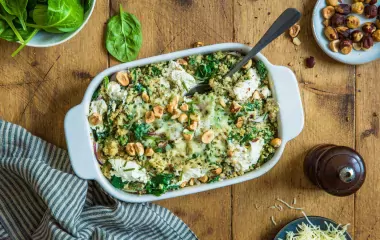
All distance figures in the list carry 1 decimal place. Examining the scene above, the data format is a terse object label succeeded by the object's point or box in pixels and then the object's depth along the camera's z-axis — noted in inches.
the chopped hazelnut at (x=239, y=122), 61.9
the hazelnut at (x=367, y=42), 67.0
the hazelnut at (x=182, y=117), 60.6
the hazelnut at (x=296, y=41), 67.5
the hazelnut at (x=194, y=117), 60.8
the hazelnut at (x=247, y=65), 61.6
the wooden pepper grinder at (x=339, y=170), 61.9
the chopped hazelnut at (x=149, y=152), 60.4
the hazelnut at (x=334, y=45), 66.9
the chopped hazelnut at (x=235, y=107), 61.1
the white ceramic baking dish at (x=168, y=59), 59.5
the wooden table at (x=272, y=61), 65.8
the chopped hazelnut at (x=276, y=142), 62.1
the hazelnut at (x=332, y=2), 66.6
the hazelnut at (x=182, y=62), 61.8
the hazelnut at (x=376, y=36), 67.5
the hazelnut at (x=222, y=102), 61.6
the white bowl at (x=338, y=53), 66.9
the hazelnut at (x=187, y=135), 60.6
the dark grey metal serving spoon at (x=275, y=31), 54.7
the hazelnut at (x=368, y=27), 67.4
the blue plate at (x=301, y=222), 68.7
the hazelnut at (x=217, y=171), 62.4
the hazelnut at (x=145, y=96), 60.8
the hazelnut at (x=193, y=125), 60.6
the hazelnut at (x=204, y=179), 62.9
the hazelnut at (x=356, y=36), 67.1
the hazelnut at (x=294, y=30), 67.1
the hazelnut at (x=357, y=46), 67.9
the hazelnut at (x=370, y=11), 67.2
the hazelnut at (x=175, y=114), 60.5
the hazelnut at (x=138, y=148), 60.2
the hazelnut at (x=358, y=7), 67.1
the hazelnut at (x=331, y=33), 66.5
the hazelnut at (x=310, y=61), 67.4
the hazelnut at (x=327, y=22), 67.0
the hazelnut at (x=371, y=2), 67.4
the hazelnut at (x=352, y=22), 67.1
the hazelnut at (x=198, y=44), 65.9
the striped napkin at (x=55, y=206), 63.1
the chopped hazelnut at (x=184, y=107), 60.7
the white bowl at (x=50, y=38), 62.1
